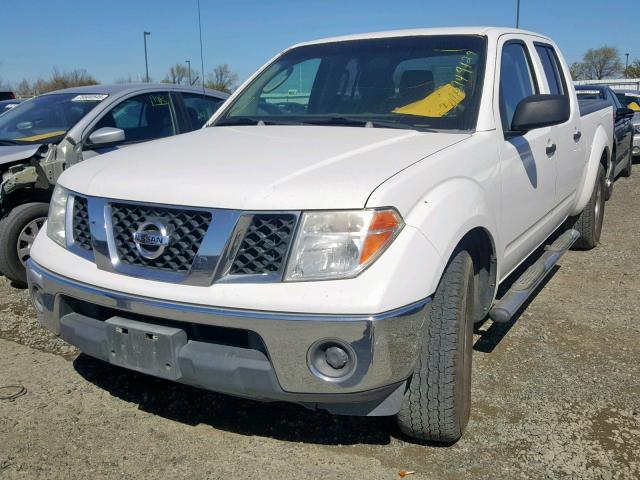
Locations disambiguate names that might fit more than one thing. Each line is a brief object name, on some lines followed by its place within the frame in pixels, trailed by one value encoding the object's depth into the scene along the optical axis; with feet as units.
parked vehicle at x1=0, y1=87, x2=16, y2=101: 55.77
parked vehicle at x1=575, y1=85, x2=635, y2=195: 31.91
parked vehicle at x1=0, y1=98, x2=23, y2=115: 32.76
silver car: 16.75
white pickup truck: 7.54
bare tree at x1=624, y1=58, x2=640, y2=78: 197.10
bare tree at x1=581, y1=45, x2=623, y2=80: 223.10
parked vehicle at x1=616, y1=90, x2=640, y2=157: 41.04
